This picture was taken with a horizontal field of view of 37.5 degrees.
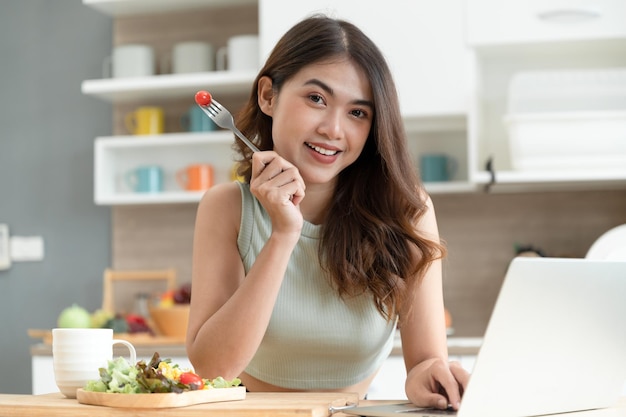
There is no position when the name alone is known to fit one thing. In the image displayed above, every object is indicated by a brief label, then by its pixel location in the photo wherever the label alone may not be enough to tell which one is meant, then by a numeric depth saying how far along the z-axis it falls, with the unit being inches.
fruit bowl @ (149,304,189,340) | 117.6
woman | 59.9
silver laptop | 37.5
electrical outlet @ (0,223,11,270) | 143.7
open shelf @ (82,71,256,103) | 126.0
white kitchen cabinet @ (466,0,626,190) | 114.3
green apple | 115.2
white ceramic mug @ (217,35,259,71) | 126.9
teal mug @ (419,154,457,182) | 124.3
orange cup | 129.6
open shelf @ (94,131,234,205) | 129.0
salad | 41.9
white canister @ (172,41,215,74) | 131.3
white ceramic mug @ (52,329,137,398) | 46.5
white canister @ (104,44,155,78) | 133.0
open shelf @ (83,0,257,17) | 133.4
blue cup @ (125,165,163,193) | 132.5
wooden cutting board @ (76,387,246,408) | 40.9
